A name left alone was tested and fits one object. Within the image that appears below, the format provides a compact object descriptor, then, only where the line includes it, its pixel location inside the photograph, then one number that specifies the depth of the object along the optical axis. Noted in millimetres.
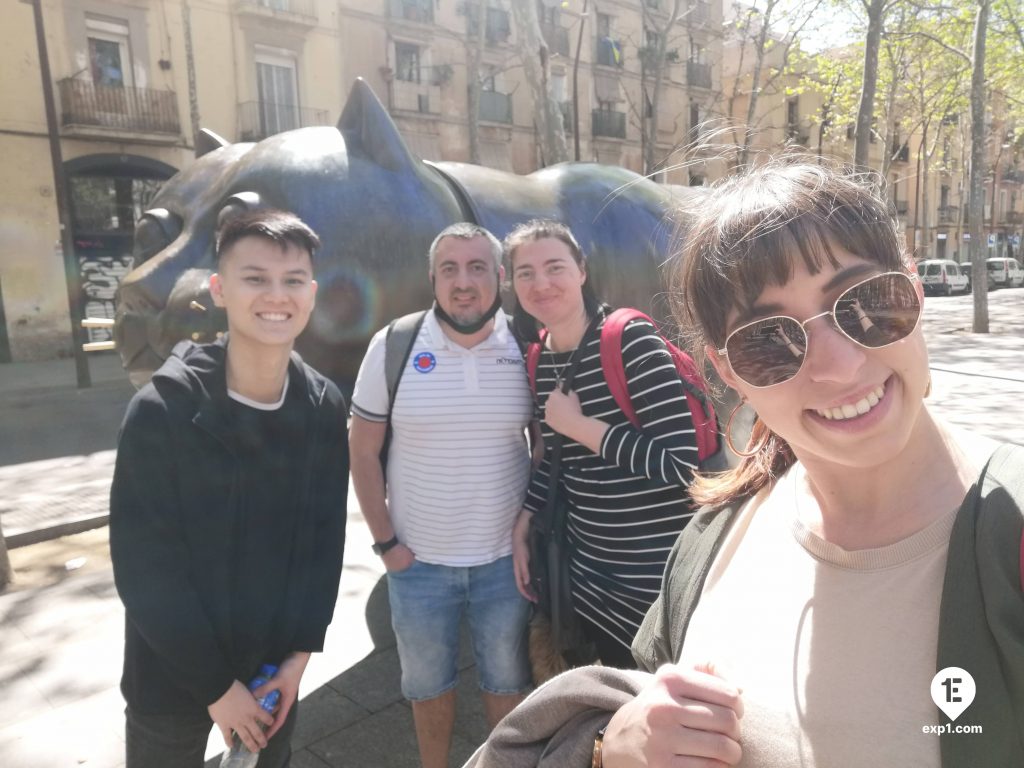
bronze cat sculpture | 3236
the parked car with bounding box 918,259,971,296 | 30062
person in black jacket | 1736
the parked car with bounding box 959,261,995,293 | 32031
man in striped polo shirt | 2365
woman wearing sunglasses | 831
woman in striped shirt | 2070
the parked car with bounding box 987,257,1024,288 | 34531
